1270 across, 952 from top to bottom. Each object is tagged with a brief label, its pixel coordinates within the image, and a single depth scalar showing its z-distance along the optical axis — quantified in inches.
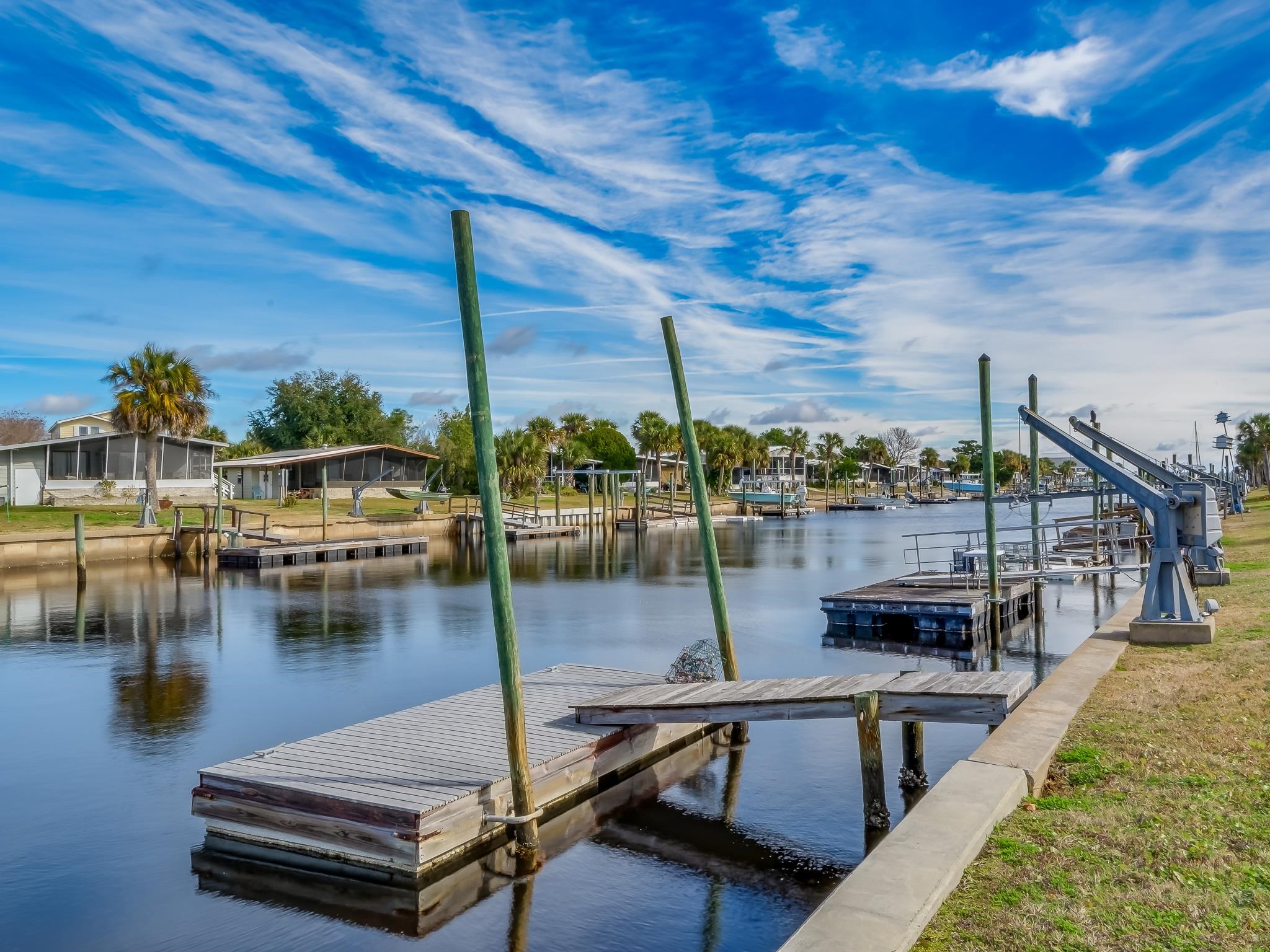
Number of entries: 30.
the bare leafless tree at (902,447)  7244.1
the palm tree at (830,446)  5989.2
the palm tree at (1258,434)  4010.8
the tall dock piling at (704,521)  544.7
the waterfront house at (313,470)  2672.2
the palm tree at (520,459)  3198.8
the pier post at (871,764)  375.6
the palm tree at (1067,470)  6804.1
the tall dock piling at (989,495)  893.8
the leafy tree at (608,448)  4453.7
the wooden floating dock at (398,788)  340.8
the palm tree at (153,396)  1802.4
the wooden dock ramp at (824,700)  376.8
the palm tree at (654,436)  4411.9
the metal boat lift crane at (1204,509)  652.7
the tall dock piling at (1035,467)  1043.9
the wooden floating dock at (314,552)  1701.5
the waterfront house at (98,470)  2113.7
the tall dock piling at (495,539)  358.9
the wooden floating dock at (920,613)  877.8
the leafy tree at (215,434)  3774.6
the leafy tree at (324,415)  3619.6
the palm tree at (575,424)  4542.3
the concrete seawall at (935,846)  207.2
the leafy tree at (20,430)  4313.5
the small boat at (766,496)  4357.8
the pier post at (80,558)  1347.6
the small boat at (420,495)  2600.9
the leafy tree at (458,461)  3383.4
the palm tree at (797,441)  5679.1
